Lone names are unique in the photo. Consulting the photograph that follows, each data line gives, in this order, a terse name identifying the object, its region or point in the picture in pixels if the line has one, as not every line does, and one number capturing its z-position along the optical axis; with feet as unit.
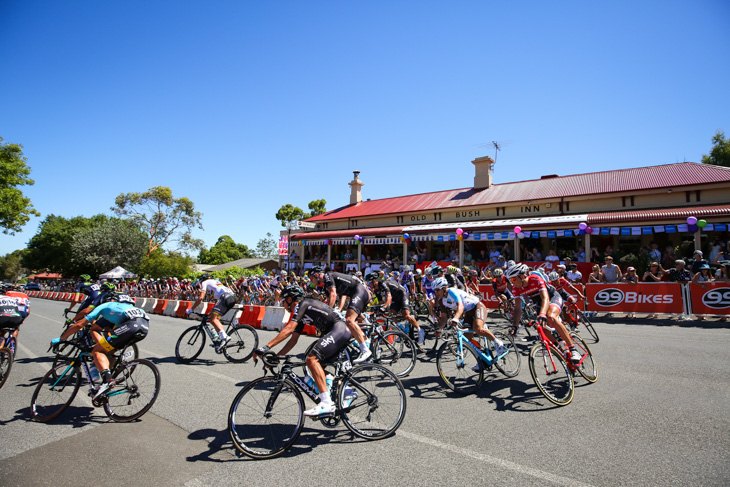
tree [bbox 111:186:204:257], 181.88
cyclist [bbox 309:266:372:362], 22.59
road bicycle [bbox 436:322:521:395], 19.10
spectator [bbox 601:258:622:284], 44.04
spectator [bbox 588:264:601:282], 45.04
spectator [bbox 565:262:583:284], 44.04
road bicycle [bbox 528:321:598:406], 17.25
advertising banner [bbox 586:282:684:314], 40.09
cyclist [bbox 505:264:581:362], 19.04
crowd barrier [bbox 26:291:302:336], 42.37
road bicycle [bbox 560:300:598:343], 29.55
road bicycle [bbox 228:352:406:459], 13.16
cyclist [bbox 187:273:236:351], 26.78
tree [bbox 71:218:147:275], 158.40
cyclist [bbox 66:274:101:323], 25.82
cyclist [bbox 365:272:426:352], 26.94
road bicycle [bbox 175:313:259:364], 26.71
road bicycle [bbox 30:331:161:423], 16.28
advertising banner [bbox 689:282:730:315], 37.50
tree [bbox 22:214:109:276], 188.03
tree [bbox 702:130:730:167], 116.57
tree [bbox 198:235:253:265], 270.67
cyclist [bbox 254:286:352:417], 13.62
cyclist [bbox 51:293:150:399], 16.57
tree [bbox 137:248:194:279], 141.79
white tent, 120.39
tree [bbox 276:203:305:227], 201.87
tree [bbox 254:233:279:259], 310.86
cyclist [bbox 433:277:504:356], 19.93
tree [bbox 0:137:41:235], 82.23
